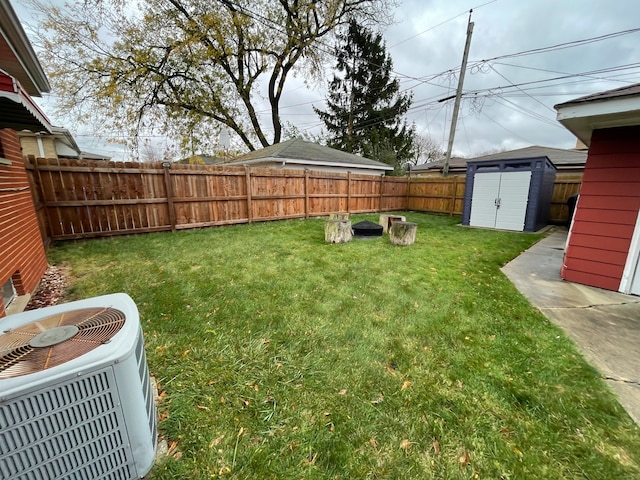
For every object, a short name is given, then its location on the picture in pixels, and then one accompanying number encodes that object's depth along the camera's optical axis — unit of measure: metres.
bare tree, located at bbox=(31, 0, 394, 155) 10.89
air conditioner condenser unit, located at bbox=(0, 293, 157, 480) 0.98
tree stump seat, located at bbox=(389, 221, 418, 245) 6.32
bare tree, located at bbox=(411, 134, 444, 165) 34.19
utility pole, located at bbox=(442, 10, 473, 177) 11.43
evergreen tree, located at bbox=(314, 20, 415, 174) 19.19
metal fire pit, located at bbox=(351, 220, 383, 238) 7.10
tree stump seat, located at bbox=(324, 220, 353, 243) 6.41
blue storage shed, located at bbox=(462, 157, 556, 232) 8.55
